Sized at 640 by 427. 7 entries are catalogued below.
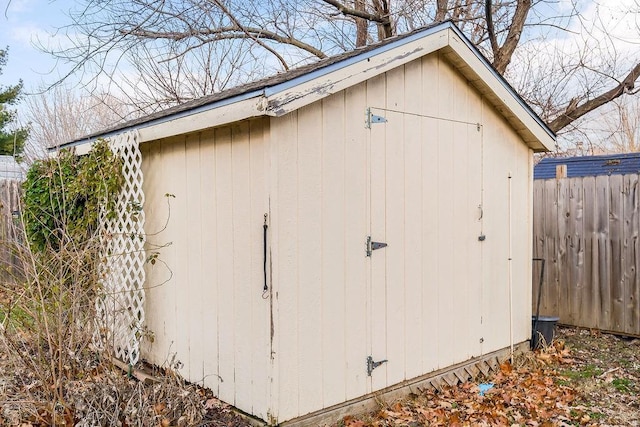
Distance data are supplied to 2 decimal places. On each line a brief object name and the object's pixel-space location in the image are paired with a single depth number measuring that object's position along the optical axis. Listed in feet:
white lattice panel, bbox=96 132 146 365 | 14.44
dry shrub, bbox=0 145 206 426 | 10.89
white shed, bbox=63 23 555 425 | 11.23
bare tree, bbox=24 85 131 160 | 51.55
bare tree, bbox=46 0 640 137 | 25.66
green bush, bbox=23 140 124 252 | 14.93
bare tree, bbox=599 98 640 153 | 59.67
